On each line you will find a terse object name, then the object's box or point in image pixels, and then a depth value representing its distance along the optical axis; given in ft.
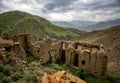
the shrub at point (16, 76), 23.69
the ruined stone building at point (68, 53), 47.24
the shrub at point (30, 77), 22.87
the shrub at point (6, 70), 24.57
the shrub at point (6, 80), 22.54
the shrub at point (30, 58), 50.67
